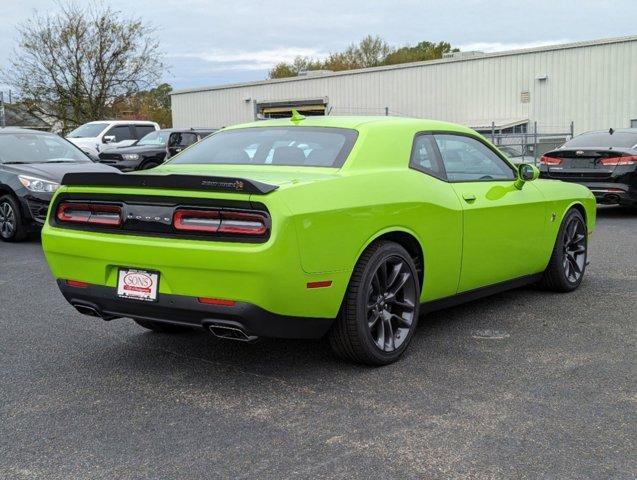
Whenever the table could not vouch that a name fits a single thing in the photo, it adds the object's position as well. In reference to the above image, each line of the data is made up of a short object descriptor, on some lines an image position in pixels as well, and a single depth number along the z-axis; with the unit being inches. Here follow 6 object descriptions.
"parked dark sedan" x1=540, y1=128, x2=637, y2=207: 474.0
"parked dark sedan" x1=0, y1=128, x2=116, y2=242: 406.3
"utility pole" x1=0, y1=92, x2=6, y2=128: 1270.9
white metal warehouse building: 1117.1
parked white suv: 895.1
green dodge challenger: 159.3
